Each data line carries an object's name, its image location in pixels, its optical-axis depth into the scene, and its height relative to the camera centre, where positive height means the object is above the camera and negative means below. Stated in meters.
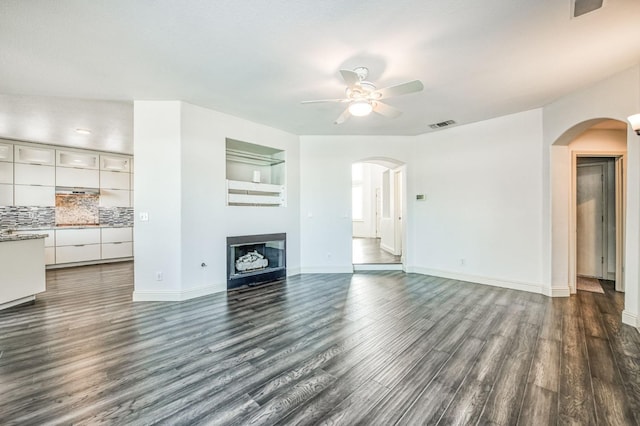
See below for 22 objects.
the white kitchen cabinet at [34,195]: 5.66 +0.40
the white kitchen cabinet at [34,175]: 5.68 +0.85
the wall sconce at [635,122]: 2.69 +0.90
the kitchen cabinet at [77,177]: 6.12 +0.85
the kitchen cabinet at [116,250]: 6.70 -0.92
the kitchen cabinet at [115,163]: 6.69 +1.28
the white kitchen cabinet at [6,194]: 5.50 +0.41
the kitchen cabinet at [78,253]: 6.10 -0.92
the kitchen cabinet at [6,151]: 5.50 +1.28
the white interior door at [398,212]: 6.92 +0.01
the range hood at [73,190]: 6.16 +0.55
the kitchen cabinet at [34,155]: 5.67 +1.27
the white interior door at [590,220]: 4.92 -0.16
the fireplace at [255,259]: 4.53 -0.85
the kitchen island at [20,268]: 3.53 -0.75
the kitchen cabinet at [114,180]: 6.69 +0.86
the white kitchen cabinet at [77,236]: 6.12 -0.53
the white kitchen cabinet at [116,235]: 6.69 -0.54
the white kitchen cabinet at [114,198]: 6.73 +0.40
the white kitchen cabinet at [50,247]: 5.95 -0.74
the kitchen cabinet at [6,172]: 5.50 +0.86
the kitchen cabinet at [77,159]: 6.13 +1.27
